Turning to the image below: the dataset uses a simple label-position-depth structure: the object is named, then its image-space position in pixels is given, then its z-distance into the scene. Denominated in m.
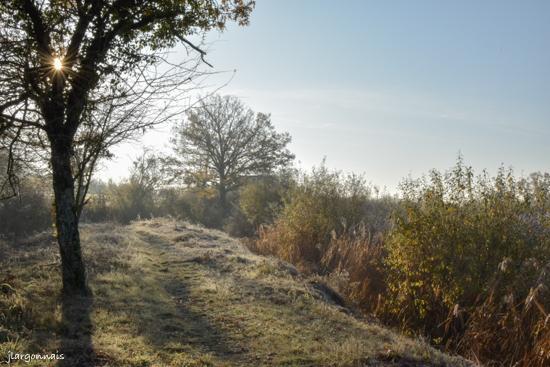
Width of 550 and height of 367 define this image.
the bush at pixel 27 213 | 20.94
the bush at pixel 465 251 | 8.30
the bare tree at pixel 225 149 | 35.59
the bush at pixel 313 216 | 15.43
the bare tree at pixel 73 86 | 6.93
